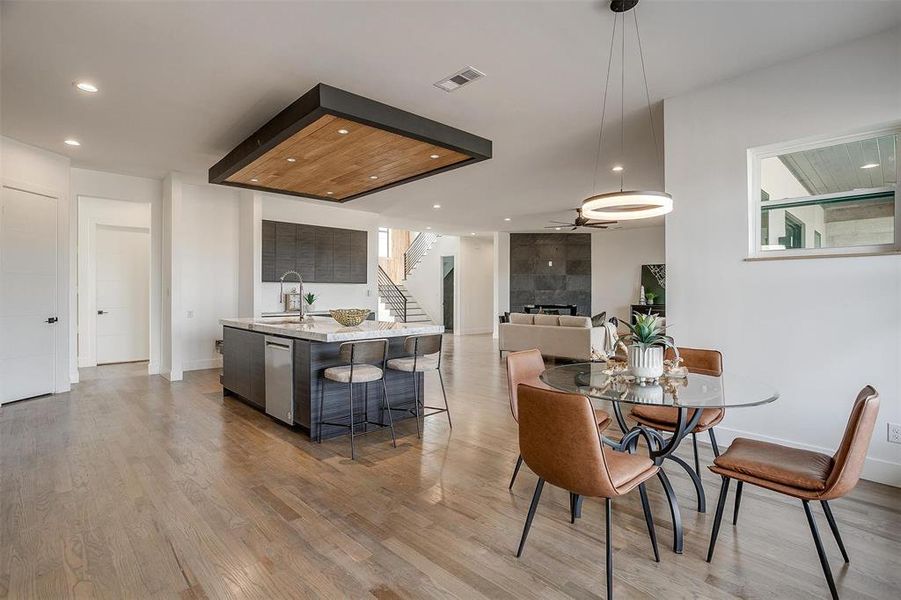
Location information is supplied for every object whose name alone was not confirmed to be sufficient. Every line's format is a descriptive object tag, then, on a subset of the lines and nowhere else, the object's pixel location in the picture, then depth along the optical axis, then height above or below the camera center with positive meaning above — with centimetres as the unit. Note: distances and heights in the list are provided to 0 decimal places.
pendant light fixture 258 +73
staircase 1310 -17
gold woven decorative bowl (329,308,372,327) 399 -17
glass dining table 199 -47
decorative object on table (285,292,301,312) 765 -6
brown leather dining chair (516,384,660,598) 175 -65
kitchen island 365 -63
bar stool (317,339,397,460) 336 -56
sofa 722 -66
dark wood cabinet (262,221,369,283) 742 +83
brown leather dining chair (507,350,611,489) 273 -51
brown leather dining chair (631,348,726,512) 262 -73
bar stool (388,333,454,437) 372 -52
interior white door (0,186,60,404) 475 +4
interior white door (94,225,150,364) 741 +7
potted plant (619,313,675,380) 240 -29
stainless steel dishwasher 388 -75
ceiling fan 793 +146
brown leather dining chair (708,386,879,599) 167 -74
